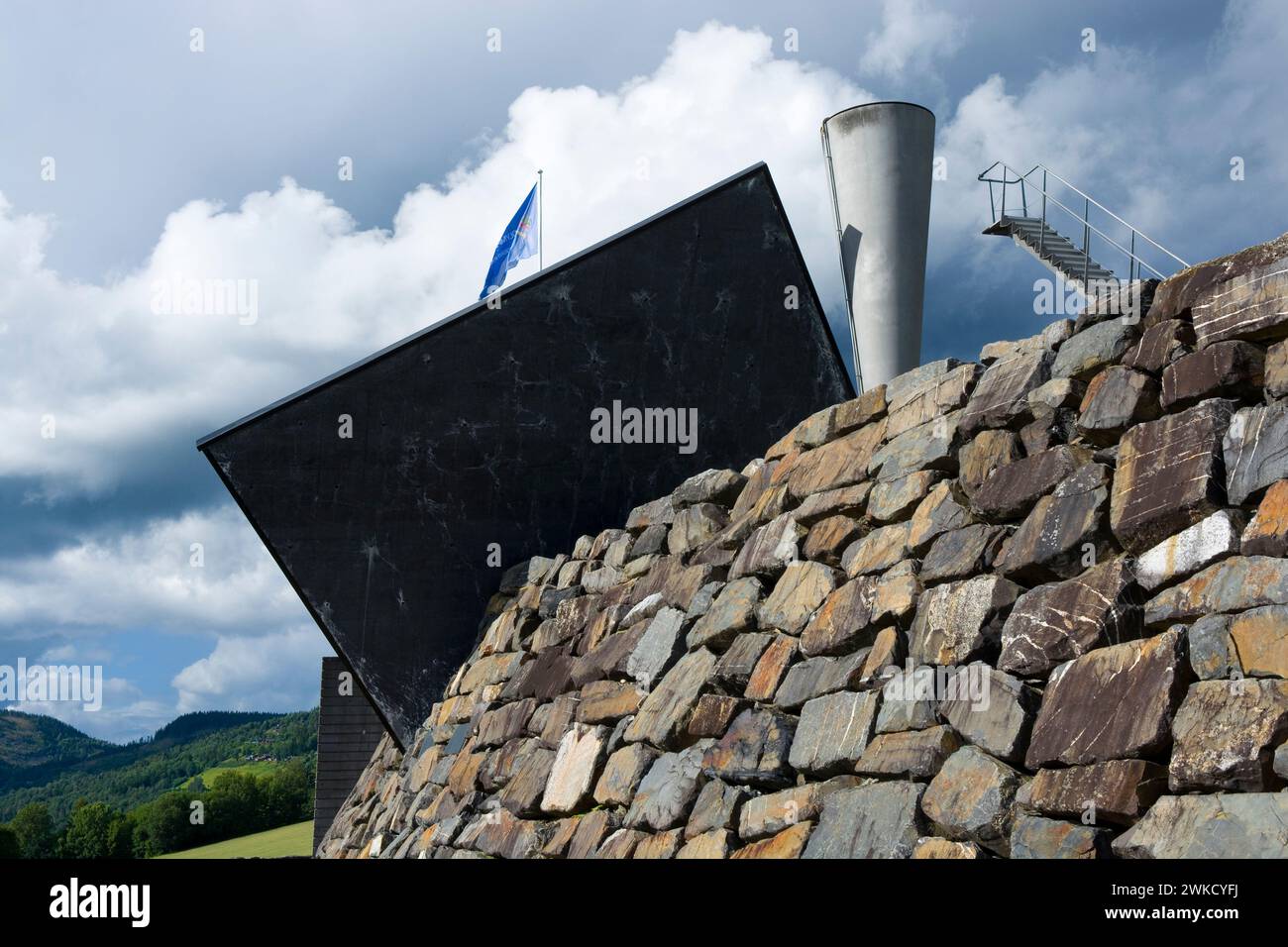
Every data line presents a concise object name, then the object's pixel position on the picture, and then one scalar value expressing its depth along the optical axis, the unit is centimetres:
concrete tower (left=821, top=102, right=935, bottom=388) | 1394
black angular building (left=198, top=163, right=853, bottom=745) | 1295
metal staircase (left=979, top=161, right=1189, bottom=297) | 1525
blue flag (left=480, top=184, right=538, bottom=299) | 1598
